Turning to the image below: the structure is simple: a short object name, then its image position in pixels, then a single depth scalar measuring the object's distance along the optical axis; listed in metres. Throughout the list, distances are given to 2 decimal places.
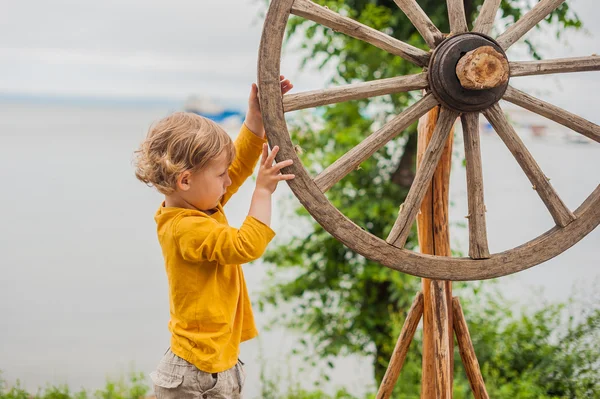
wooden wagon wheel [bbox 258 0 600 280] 2.64
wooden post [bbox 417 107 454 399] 2.86
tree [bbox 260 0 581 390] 3.93
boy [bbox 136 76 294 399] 2.63
